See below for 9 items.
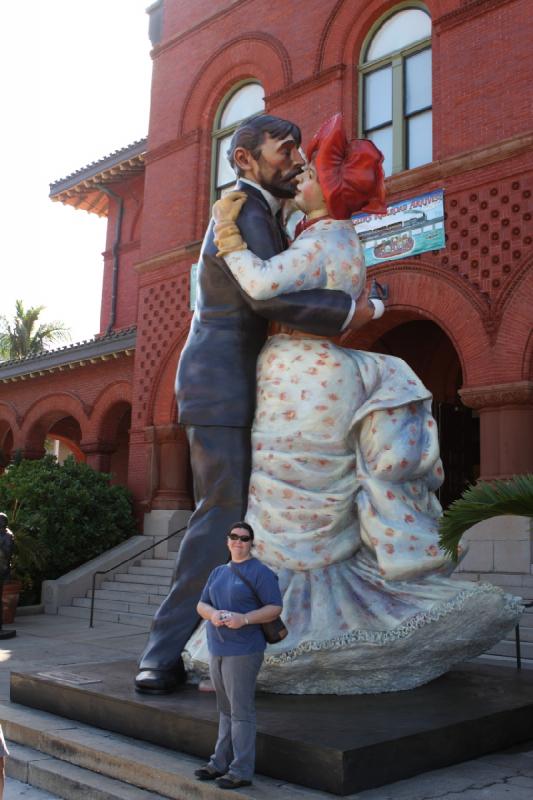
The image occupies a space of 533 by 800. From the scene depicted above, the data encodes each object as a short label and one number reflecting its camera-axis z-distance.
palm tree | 39.72
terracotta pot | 12.63
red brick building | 12.11
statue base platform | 3.63
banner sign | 13.06
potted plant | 12.70
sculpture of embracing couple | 4.52
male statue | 4.70
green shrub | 14.18
